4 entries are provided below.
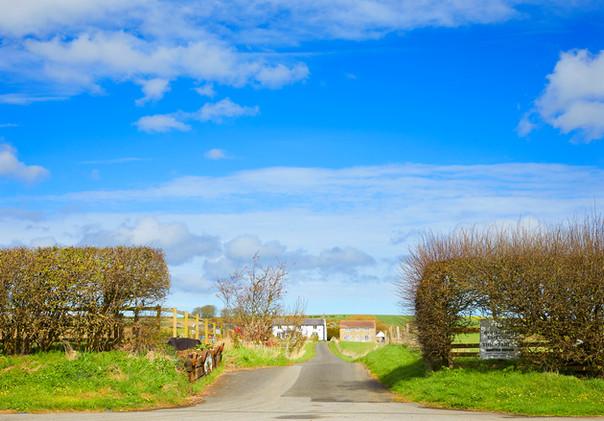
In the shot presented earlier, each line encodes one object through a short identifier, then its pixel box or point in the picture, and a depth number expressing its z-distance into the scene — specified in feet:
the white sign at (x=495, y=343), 61.62
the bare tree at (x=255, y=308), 115.65
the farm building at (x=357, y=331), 383.04
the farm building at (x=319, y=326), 395.92
